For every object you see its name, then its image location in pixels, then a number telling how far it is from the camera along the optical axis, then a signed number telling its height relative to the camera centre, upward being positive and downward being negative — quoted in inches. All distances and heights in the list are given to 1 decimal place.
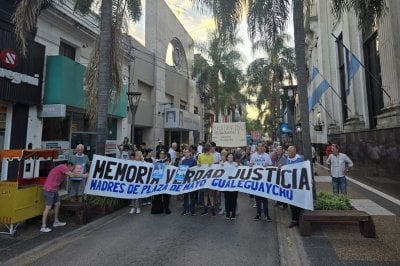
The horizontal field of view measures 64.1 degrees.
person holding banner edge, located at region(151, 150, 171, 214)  353.4 -51.8
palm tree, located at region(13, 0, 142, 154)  358.9 +134.4
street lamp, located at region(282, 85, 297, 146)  588.4 +117.2
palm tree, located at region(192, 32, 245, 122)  1238.9 +349.2
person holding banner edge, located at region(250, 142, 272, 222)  372.0 -0.3
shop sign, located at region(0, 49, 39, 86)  401.1 +116.7
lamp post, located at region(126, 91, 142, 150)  582.1 +106.5
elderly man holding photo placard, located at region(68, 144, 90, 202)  352.5 -25.8
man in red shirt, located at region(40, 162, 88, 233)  284.7 -28.9
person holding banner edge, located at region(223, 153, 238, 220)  329.7 -48.0
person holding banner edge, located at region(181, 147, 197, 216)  354.0 -43.4
